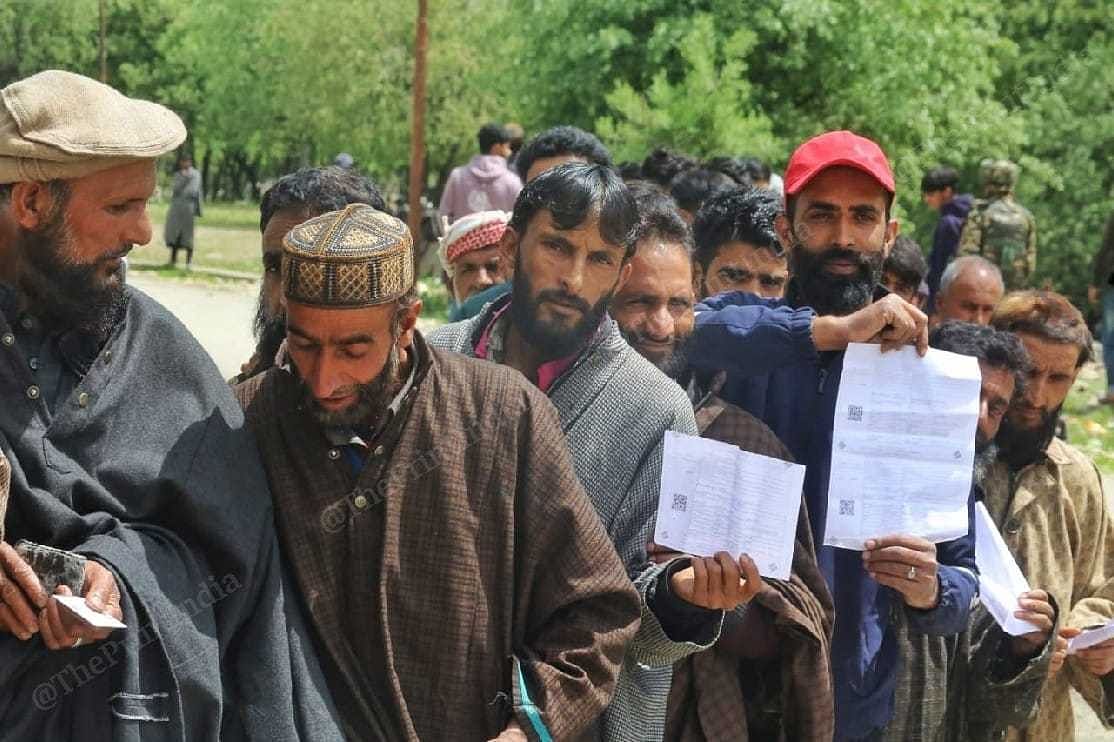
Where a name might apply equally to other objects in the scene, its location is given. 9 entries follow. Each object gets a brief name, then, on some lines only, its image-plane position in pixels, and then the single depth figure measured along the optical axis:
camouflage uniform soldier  12.75
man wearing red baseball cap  3.22
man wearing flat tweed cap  2.44
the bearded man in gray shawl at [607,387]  3.02
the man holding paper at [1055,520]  4.20
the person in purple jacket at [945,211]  13.41
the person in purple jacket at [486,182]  11.07
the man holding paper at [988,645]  3.81
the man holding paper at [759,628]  2.97
